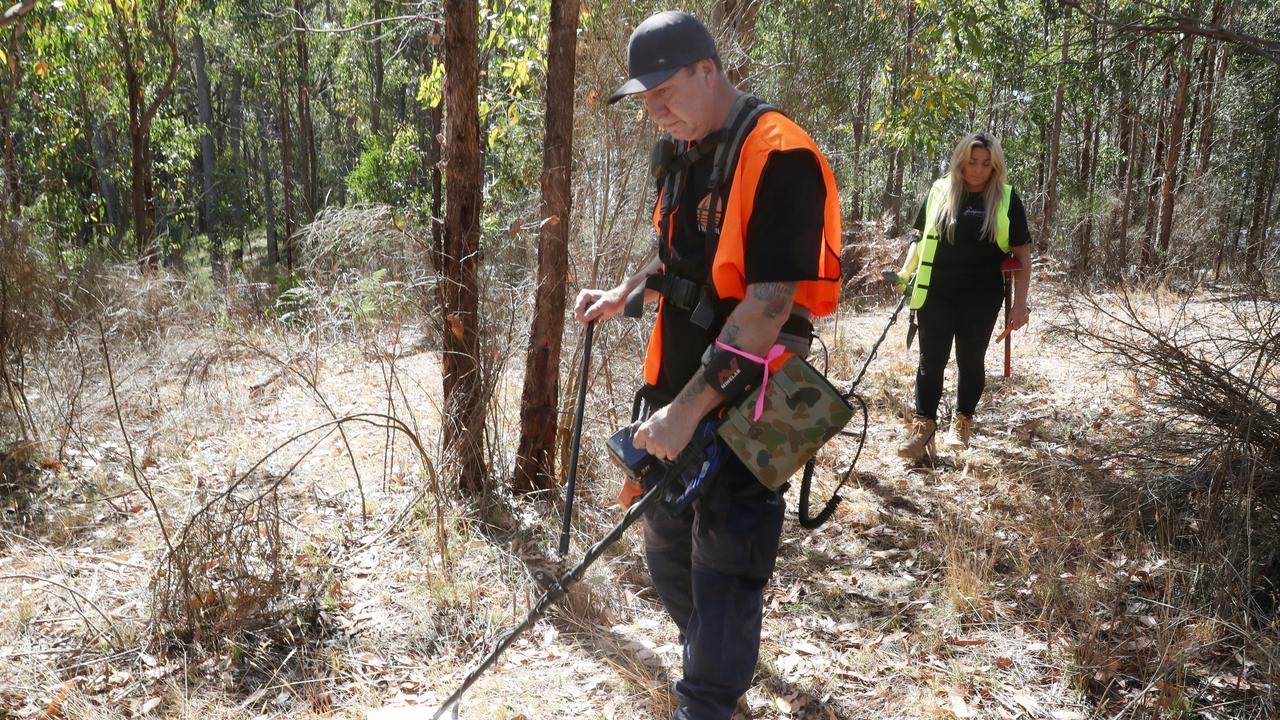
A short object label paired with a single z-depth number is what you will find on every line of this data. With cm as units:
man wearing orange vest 205
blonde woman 467
